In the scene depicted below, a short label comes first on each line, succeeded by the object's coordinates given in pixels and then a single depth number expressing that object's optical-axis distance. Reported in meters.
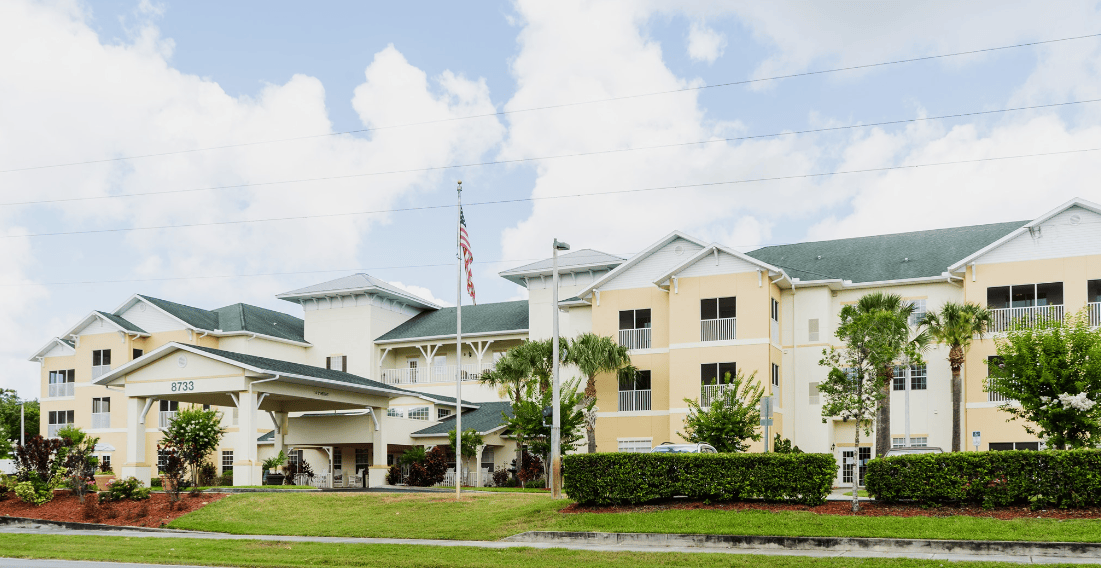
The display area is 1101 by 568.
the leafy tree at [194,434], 32.47
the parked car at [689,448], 31.50
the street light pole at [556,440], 26.95
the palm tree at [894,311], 36.19
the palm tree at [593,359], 40.22
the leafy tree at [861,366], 23.52
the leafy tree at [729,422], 35.72
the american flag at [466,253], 33.28
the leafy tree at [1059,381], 24.80
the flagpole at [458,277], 32.07
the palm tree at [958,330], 35.75
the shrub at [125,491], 30.45
